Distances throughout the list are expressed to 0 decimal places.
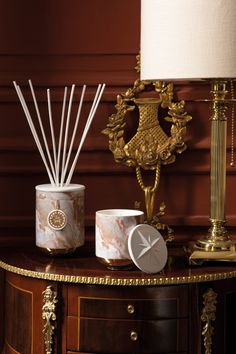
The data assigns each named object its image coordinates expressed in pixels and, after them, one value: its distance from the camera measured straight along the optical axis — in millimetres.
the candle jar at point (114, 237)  2000
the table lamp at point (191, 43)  1964
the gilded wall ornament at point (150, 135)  2215
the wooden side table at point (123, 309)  1961
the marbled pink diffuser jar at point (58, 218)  2066
